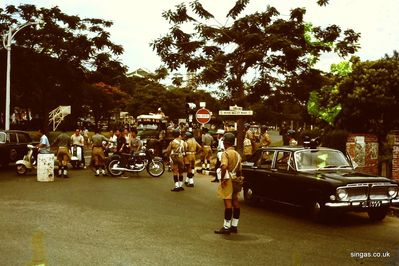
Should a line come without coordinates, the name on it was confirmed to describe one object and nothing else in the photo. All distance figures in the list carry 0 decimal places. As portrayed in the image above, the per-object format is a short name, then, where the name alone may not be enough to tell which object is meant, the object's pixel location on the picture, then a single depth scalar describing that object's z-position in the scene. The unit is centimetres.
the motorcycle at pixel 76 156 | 2258
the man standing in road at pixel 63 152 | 1920
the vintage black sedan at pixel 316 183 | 1030
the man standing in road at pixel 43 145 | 1945
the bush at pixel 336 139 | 2306
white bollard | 1797
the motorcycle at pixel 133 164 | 2008
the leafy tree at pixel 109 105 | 5985
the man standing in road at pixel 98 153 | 2045
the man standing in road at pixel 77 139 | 2260
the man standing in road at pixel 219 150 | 1843
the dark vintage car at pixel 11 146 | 2186
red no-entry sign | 2307
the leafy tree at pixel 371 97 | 2036
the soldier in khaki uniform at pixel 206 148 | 2330
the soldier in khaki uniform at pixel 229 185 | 930
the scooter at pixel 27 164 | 2019
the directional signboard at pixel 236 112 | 2089
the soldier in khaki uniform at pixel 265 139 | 2116
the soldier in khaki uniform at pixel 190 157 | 1703
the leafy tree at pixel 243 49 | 2156
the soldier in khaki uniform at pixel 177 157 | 1570
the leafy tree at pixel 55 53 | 3712
